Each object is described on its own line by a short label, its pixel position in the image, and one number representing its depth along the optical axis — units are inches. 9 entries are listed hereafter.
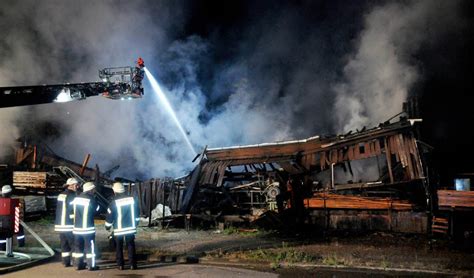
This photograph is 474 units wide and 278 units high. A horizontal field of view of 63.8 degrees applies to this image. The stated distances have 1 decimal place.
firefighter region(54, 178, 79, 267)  300.8
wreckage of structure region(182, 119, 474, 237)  449.1
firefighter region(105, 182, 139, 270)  288.8
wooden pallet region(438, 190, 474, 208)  397.7
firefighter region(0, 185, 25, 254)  327.9
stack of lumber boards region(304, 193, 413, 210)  446.3
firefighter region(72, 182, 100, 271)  287.0
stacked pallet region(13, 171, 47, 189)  663.8
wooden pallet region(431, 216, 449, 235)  408.5
